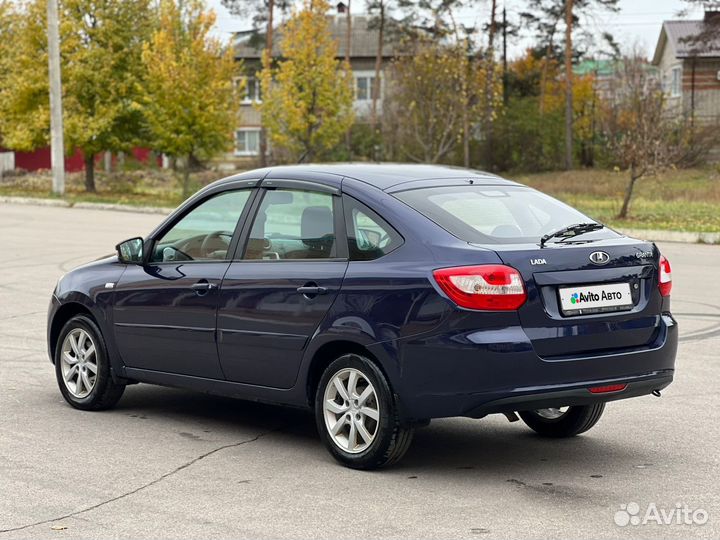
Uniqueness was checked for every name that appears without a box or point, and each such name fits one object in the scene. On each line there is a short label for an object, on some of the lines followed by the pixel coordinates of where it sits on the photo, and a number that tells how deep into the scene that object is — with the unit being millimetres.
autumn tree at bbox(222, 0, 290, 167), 58906
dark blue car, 6320
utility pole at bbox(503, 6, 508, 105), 61250
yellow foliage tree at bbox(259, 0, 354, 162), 40312
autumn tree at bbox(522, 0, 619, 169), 53625
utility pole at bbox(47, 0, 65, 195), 38875
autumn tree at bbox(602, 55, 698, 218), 28766
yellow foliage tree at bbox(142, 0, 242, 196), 39281
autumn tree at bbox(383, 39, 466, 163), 47188
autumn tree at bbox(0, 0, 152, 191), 42875
